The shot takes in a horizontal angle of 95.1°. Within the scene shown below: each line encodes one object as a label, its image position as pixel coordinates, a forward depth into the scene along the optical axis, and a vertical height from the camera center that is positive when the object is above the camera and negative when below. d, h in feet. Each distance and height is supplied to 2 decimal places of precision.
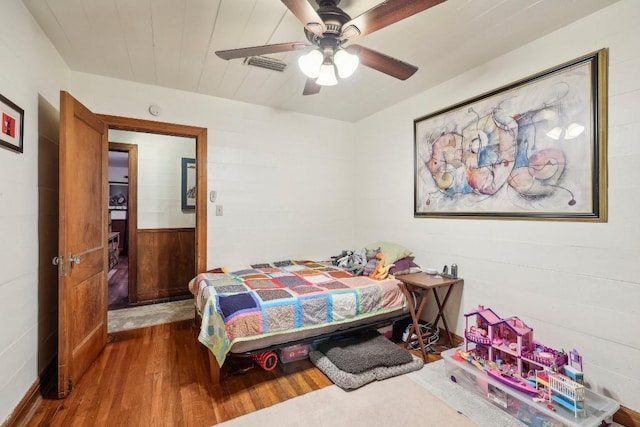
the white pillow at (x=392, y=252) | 9.86 -1.32
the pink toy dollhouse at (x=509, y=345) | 6.09 -2.93
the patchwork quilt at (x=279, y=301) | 6.75 -2.29
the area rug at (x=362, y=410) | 5.77 -4.10
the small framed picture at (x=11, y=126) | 5.15 +1.60
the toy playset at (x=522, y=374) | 5.38 -3.39
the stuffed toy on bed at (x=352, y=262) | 10.04 -1.80
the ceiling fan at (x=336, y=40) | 4.49 +3.15
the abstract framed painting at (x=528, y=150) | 6.19 +1.65
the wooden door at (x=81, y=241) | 6.41 -0.72
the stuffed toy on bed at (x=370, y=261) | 9.75 -1.63
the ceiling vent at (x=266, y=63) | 8.14 +4.28
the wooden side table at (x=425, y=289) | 8.17 -2.28
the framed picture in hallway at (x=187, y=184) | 14.03 +1.38
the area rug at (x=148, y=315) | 10.52 -4.02
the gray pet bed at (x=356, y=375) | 6.83 -3.91
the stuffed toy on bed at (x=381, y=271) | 9.29 -1.85
